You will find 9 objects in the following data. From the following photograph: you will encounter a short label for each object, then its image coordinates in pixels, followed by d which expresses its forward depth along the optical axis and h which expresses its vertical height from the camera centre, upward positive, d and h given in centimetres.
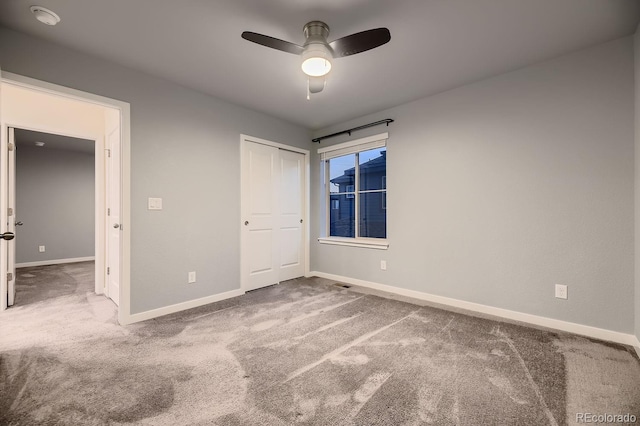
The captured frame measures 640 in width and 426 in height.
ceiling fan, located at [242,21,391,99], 185 +117
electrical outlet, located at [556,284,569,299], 252 -72
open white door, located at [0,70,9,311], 296 +2
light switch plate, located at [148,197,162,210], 289 +10
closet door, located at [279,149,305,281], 433 -4
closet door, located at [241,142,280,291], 379 -5
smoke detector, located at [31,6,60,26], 193 +140
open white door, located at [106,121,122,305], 328 +2
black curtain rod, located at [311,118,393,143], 371 +122
